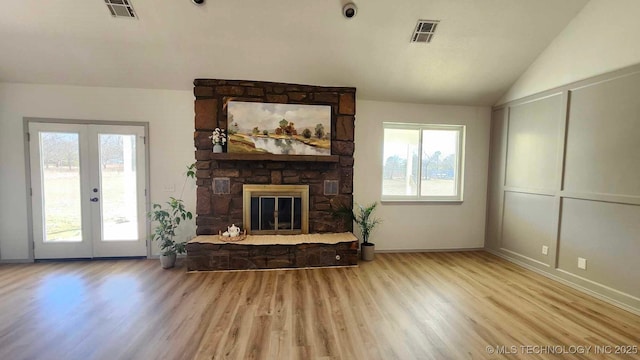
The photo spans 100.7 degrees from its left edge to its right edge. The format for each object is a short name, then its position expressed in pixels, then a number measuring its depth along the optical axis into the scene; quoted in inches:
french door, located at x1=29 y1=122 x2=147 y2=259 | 156.0
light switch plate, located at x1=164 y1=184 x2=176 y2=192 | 165.6
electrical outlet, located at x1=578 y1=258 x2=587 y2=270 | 127.1
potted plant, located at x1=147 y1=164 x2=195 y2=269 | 152.5
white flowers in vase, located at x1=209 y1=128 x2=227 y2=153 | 157.0
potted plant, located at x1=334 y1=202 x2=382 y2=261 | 167.9
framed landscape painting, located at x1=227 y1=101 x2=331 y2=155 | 161.3
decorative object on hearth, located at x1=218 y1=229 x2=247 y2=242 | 151.9
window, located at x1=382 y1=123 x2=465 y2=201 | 186.7
